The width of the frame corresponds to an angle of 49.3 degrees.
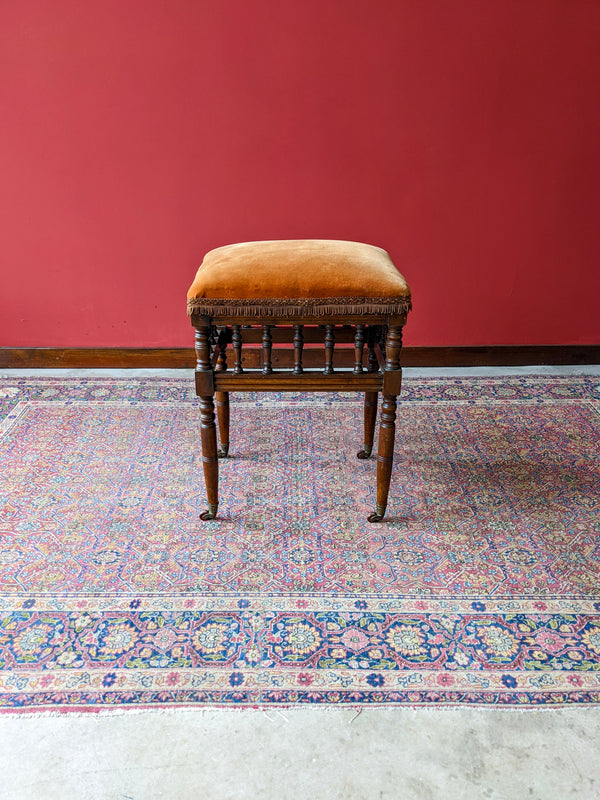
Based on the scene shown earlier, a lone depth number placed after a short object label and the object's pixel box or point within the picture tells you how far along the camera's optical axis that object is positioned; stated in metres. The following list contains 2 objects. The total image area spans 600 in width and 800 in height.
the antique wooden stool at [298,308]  1.79
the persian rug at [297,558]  1.50
